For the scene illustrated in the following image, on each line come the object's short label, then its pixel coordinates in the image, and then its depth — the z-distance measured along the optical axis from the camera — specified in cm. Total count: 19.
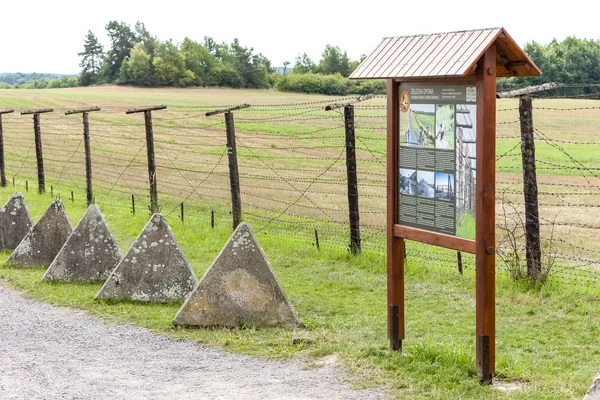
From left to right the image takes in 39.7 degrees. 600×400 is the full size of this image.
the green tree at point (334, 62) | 11956
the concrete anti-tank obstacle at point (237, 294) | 902
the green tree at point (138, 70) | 11288
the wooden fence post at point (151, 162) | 1834
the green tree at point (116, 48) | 12669
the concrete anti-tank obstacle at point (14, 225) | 1421
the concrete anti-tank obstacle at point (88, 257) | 1151
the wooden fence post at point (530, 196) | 1089
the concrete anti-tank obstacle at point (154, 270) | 1023
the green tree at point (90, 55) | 13062
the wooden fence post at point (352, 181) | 1333
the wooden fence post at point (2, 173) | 2433
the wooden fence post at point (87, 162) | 2052
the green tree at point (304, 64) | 12221
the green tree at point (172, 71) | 11244
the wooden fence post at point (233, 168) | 1585
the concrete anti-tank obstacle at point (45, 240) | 1273
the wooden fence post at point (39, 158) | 2269
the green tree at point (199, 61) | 11628
